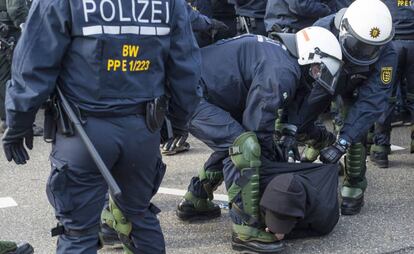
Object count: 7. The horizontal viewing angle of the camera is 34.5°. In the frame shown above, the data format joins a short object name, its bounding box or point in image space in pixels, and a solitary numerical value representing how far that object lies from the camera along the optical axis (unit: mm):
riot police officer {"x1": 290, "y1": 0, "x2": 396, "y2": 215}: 4137
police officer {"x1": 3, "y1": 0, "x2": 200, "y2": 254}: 2605
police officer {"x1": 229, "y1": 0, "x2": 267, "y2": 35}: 6590
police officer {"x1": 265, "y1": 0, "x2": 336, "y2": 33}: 5797
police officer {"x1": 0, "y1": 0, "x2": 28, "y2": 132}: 6035
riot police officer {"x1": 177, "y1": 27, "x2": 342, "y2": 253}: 3658
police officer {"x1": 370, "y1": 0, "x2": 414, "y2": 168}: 5457
